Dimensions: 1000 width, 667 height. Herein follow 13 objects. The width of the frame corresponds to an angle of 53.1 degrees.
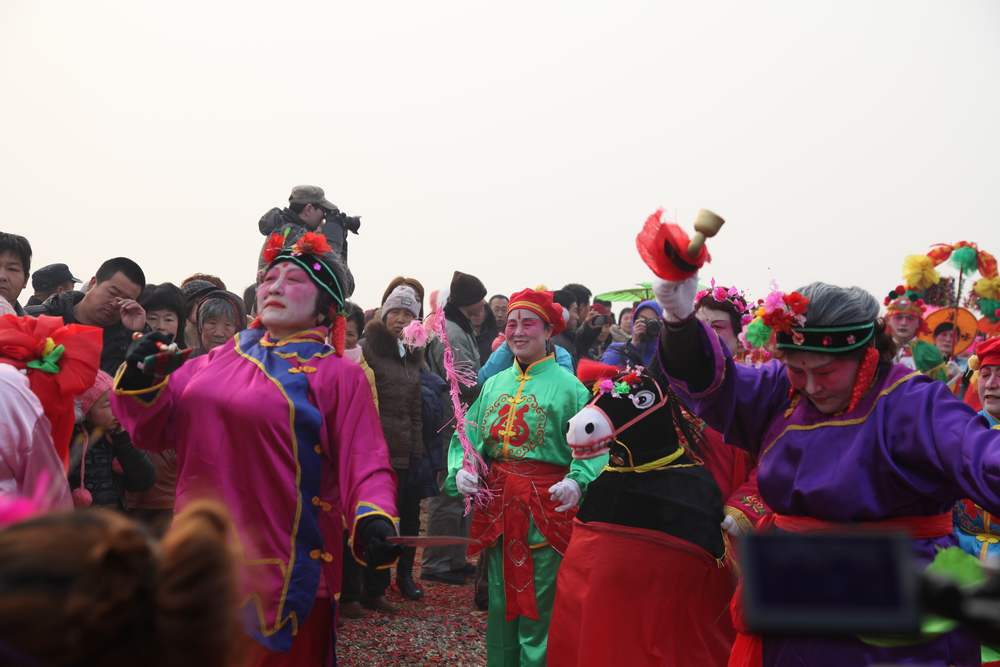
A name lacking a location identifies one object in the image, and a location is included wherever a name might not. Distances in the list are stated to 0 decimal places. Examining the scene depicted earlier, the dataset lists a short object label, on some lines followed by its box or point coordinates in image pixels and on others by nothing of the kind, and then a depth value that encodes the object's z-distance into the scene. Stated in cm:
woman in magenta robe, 384
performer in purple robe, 319
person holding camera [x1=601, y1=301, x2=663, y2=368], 677
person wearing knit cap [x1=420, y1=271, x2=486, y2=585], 870
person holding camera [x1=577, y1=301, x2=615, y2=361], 1021
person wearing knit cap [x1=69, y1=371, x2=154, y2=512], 453
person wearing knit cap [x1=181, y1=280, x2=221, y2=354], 650
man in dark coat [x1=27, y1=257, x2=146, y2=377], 520
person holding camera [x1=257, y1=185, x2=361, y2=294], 689
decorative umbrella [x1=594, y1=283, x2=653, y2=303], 1212
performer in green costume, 575
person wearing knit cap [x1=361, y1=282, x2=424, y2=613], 770
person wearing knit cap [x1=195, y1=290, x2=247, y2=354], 600
